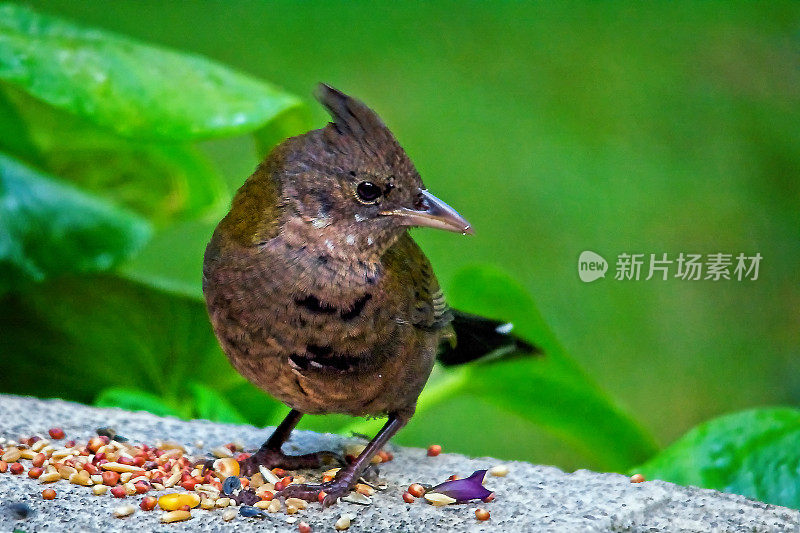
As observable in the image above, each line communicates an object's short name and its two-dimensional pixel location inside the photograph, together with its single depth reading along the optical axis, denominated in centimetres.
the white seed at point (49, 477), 485
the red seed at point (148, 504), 458
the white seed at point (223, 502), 472
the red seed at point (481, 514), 464
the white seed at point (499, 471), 546
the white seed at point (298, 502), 480
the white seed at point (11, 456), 511
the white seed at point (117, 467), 509
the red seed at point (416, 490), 505
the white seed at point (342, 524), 450
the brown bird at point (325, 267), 470
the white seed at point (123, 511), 443
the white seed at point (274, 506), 472
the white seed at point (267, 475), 526
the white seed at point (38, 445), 532
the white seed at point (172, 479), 499
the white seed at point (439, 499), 490
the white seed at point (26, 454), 519
